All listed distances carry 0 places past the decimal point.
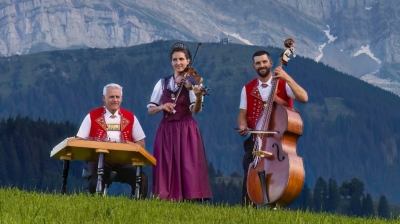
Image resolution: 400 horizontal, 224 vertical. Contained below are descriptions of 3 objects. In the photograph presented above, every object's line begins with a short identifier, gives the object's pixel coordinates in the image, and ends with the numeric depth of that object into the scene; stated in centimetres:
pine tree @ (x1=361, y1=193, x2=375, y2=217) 19362
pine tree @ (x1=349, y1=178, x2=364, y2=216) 19362
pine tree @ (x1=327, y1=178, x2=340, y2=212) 19538
